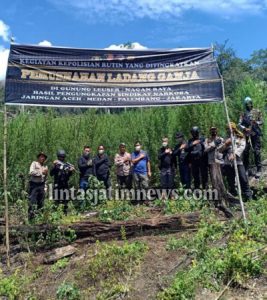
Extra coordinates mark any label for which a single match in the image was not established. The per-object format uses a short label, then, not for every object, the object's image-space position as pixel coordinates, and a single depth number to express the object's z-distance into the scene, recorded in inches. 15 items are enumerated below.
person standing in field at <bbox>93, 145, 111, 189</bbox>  257.5
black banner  187.9
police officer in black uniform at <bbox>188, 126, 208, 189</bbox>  238.0
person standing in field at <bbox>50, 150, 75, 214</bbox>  248.4
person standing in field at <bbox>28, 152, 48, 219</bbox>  232.1
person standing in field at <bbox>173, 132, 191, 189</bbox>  244.8
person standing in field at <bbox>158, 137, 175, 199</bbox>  253.3
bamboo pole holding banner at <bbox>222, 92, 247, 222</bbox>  175.4
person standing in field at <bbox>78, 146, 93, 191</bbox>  254.2
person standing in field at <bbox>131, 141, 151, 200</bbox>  259.1
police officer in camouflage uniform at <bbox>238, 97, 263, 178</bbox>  251.7
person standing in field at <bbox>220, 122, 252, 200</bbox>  218.4
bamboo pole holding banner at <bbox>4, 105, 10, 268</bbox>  175.9
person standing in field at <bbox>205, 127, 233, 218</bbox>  210.6
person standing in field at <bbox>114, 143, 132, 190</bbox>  259.5
